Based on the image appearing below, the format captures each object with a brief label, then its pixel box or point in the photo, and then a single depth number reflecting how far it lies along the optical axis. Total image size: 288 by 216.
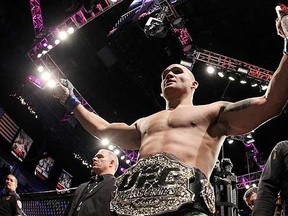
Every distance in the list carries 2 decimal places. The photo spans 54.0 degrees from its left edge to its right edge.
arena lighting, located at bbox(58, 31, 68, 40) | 6.08
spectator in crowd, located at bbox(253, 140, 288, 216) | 1.45
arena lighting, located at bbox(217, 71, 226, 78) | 6.26
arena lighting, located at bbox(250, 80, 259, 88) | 6.26
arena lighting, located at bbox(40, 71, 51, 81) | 6.38
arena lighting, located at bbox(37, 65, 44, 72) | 6.37
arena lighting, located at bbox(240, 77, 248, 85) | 6.24
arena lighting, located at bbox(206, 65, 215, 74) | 6.23
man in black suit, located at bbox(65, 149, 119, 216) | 2.38
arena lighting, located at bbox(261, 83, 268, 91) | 6.20
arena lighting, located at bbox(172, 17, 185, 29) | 5.62
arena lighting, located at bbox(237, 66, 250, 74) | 6.18
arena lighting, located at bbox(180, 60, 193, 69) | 5.95
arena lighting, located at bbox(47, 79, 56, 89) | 6.30
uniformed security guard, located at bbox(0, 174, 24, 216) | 2.70
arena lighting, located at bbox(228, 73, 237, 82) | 6.25
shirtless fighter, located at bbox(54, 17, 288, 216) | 1.20
